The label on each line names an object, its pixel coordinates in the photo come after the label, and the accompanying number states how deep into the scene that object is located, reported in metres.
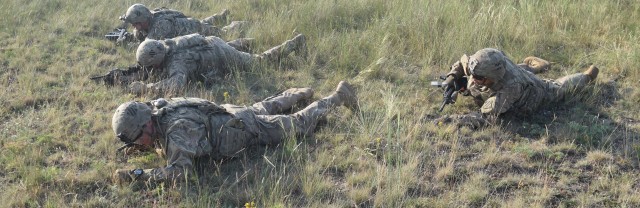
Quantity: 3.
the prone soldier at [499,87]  6.63
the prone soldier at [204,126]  5.70
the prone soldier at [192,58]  7.96
